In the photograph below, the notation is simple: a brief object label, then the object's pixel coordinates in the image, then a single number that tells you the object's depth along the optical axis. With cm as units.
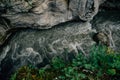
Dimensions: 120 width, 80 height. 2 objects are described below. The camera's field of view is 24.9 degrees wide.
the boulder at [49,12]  663
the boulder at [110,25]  770
